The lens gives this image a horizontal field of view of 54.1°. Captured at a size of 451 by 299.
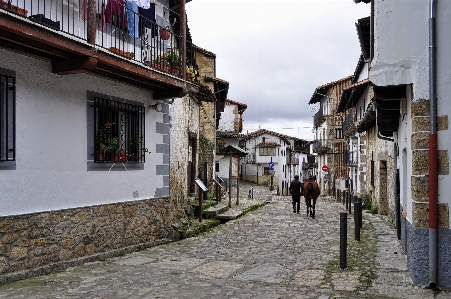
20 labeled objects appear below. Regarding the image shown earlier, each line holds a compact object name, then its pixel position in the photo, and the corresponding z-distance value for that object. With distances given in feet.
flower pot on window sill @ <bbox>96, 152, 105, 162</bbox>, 26.81
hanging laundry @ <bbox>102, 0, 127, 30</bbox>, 27.20
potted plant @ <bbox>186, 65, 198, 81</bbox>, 36.28
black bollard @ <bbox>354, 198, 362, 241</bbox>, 33.55
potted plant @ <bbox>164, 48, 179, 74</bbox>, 32.58
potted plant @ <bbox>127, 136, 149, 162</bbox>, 30.22
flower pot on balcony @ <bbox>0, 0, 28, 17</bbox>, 18.79
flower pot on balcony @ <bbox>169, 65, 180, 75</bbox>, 32.53
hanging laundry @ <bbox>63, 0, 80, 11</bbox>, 25.39
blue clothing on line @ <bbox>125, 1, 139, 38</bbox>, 29.94
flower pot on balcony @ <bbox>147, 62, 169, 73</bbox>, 30.87
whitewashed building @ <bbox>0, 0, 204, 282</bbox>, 20.90
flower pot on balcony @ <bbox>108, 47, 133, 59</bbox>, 26.99
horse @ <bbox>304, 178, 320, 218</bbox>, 51.06
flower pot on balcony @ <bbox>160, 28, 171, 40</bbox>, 33.16
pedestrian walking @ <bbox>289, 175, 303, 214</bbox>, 55.01
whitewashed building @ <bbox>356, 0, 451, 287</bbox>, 18.86
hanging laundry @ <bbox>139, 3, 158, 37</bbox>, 31.89
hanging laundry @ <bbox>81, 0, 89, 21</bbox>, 25.49
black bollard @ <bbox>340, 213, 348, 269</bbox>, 24.09
